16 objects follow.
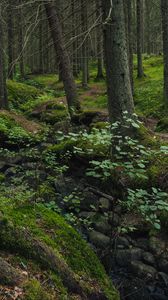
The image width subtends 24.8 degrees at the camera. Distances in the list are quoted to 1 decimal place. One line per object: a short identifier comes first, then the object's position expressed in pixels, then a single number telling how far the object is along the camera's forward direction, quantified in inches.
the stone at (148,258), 244.7
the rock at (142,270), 236.8
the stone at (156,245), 249.5
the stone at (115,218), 268.1
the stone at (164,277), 232.3
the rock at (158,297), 223.9
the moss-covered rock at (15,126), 463.0
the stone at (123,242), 256.5
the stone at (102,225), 273.0
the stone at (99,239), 260.1
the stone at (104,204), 289.1
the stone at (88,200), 300.4
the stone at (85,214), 291.3
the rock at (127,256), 248.8
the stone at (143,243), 257.2
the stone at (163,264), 239.5
